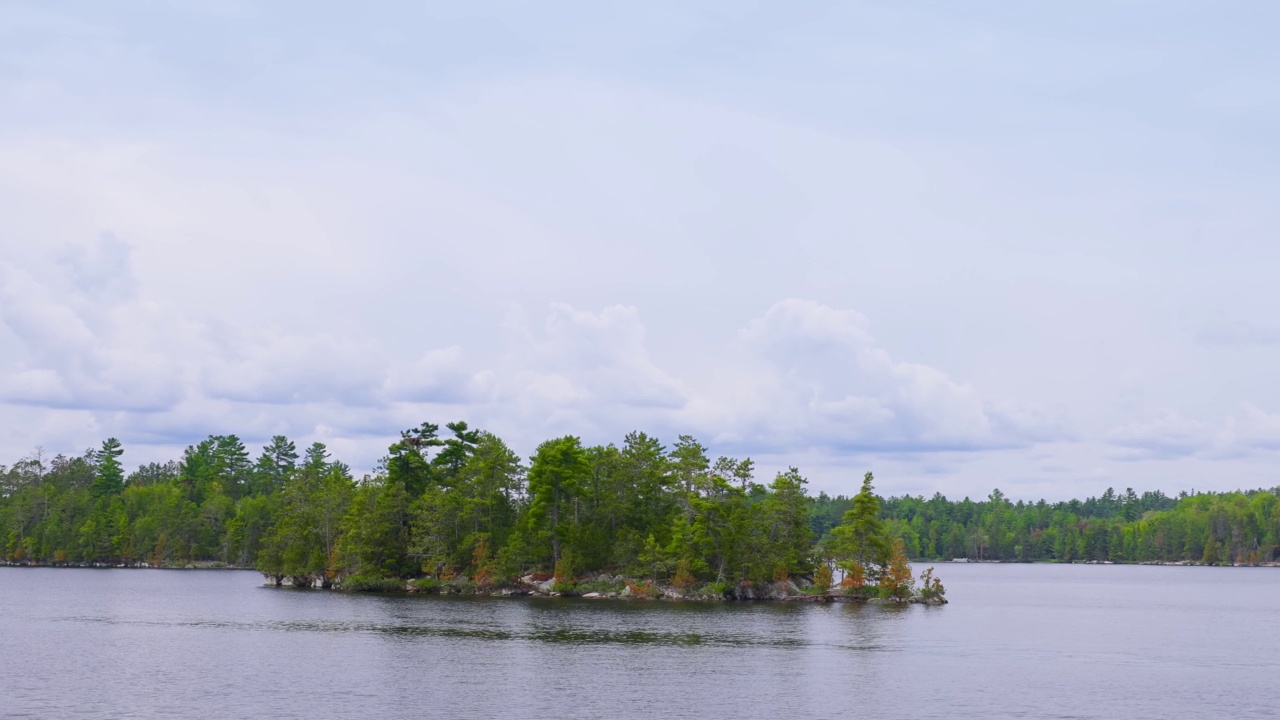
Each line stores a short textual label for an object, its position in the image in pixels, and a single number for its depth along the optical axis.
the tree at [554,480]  132.12
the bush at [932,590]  128.50
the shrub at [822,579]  125.94
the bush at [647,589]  128.88
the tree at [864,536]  123.44
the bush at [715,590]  125.44
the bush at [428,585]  138.25
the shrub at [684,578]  125.28
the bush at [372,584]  139.12
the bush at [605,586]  130.91
